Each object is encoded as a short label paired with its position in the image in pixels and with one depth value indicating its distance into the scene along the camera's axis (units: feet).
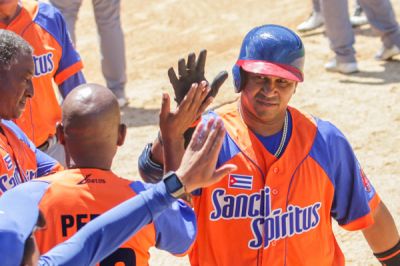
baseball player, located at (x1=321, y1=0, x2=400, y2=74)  59.26
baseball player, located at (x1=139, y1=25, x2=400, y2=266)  27.68
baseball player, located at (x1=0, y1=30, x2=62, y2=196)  27.45
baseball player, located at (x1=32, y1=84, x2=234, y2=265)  22.95
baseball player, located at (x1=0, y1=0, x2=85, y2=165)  38.29
